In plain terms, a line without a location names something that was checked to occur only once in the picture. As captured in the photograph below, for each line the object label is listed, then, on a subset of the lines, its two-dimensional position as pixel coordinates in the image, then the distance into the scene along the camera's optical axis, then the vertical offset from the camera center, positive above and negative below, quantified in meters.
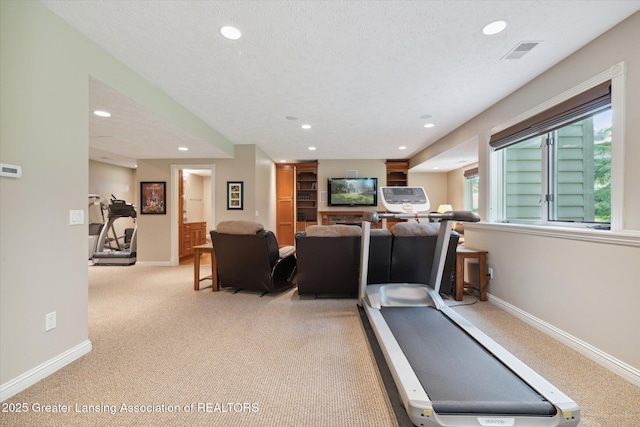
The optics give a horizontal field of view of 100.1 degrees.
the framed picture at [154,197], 5.64 +0.25
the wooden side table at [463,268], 3.31 -0.75
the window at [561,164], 2.20 +0.46
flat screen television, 7.08 +0.47
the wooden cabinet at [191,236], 6.27 -0.69
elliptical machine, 5.61 -0.80
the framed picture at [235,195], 5.52 +0.29
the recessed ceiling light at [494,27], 1.93 +1.35
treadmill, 1.26 -0.95
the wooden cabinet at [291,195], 7.60 +0.40
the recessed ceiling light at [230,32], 2.00 +1.35
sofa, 3.10 -0.56
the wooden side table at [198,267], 3.77 -0.83
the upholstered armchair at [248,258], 3.29 -0.63
